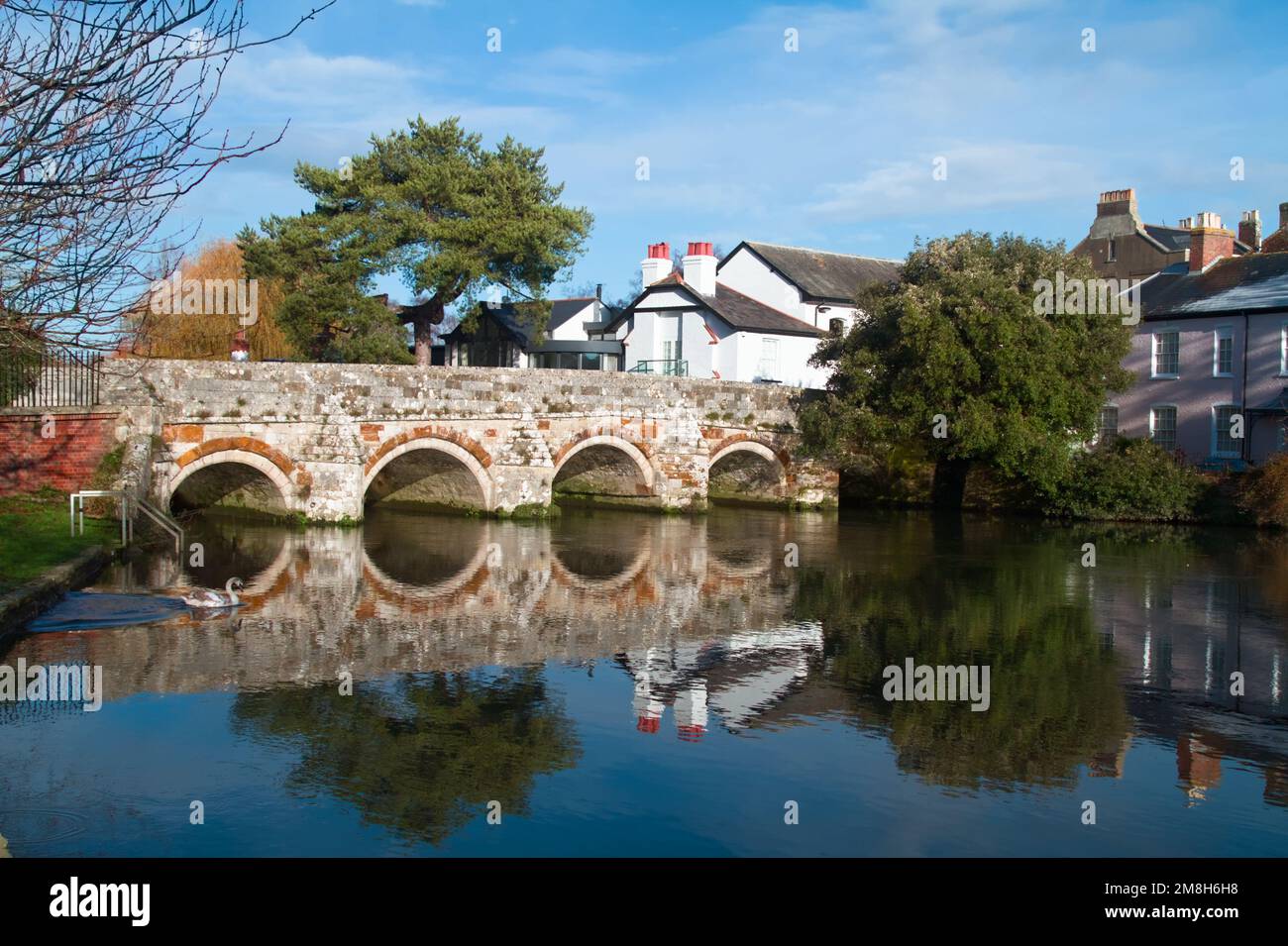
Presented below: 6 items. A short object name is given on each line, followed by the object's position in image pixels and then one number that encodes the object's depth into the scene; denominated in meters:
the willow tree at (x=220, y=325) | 39.66
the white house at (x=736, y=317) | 42.81
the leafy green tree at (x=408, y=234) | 36.97
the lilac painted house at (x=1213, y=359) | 35.75
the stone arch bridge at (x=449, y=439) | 25.48
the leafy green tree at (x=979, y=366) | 31.91
